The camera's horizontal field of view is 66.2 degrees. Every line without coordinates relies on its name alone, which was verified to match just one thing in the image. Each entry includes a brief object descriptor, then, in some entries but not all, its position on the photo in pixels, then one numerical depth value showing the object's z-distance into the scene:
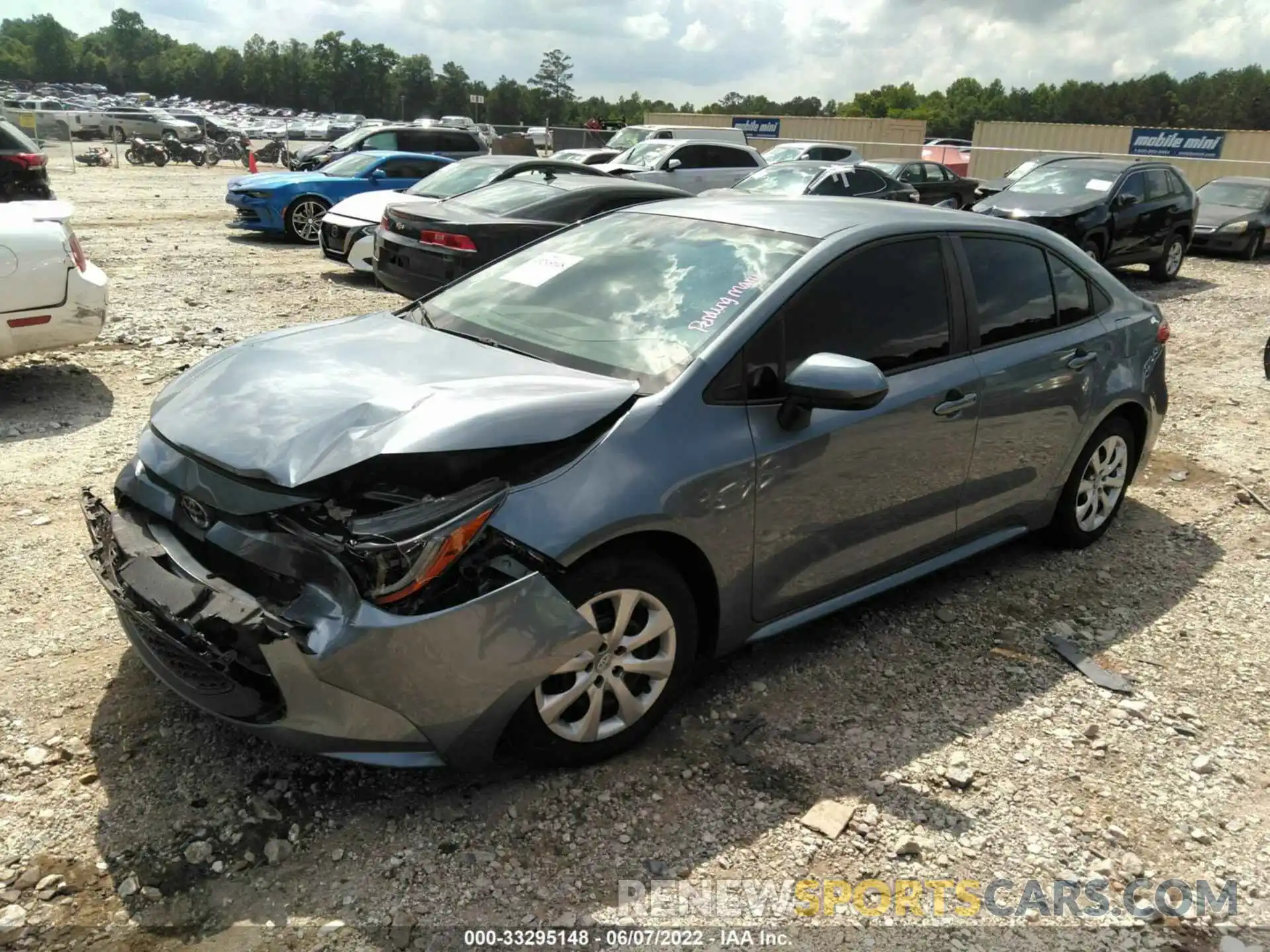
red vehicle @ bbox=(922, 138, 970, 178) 35.03
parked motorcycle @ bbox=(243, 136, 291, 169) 37.66
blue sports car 13.88
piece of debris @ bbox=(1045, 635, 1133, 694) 3.79
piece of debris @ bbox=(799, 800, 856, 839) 2.89
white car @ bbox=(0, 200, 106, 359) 5.73
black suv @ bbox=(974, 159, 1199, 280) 12.55
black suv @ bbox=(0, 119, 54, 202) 11.73
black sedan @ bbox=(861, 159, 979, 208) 18.45
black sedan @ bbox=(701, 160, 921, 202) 13.33
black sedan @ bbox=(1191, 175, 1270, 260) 16.75
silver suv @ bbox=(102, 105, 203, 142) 39.47
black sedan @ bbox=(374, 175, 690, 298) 8.28
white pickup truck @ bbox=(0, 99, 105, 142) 28.62
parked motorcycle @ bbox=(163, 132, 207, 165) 33.12
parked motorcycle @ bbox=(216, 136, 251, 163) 37.53
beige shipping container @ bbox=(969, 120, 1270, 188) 28.27
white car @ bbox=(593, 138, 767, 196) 15.26
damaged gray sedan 2.59
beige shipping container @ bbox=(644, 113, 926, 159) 37.69
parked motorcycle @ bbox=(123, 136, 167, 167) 31.25
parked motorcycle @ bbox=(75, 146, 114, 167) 29.41
